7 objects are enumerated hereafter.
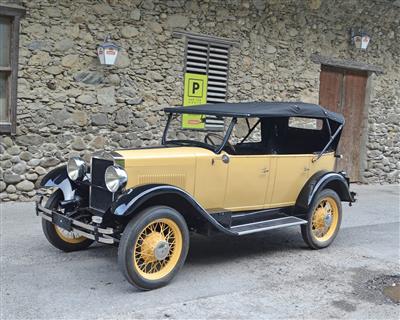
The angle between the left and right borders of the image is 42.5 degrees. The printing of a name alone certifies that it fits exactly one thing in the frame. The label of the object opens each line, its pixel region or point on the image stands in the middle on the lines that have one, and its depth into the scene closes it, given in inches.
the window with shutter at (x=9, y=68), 289.6
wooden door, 433.1
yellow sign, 344.8
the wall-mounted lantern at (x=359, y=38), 427.5
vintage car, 169.0
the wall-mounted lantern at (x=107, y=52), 308.2
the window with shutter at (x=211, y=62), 349.7
